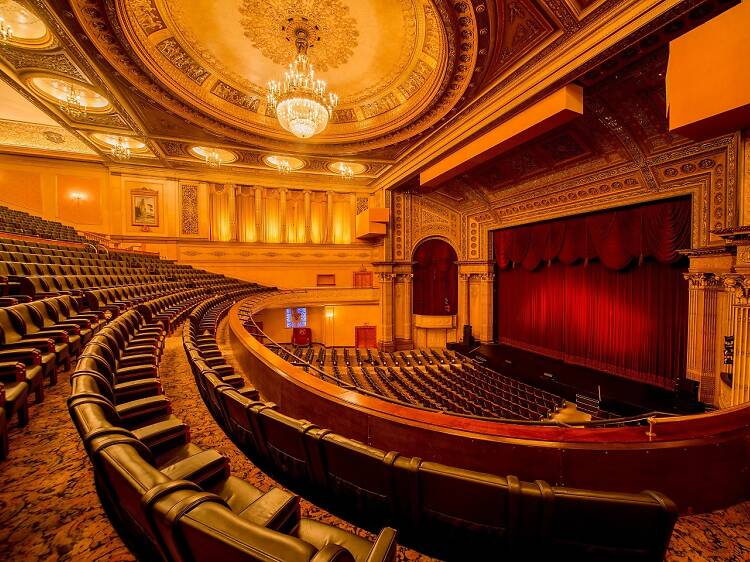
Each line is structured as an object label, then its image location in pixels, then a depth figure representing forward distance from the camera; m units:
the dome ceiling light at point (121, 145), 8.03
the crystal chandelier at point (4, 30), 4.56
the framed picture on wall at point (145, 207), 9.69
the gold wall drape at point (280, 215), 10.48
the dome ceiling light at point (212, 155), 8.85
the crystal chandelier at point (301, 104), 5.64
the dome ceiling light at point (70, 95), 5.95
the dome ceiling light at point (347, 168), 9.93
